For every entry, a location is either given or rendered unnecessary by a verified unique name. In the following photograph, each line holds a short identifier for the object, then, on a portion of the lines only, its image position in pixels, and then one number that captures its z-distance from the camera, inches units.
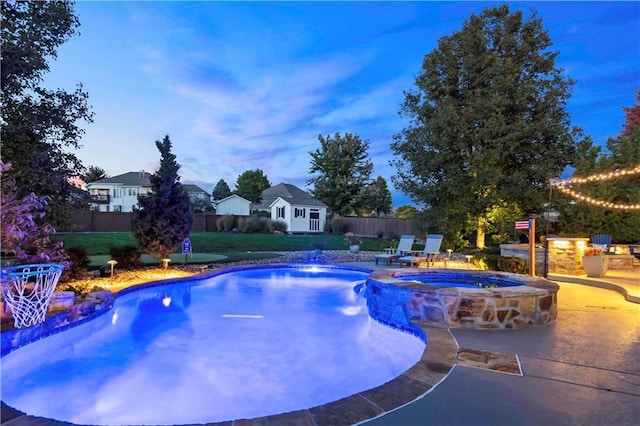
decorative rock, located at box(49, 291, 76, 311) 222.5
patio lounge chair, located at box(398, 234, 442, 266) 439.5
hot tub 187.6
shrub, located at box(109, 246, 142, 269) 394.6
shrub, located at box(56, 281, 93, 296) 250.9
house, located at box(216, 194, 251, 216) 1422.2
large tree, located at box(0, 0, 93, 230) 260.7
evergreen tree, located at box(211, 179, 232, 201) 1946.4
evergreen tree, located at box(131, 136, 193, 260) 394.0
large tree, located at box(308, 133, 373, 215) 1246.3
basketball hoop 177.3
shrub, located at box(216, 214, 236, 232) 1072.8
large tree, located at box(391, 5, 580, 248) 556.1
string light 325.7
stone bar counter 357.7
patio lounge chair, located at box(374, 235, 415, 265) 474.0
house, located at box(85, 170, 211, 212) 1455.5
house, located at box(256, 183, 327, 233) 1139.3
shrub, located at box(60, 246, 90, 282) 306.2
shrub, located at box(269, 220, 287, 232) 1058.7
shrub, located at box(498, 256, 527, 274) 362.9
